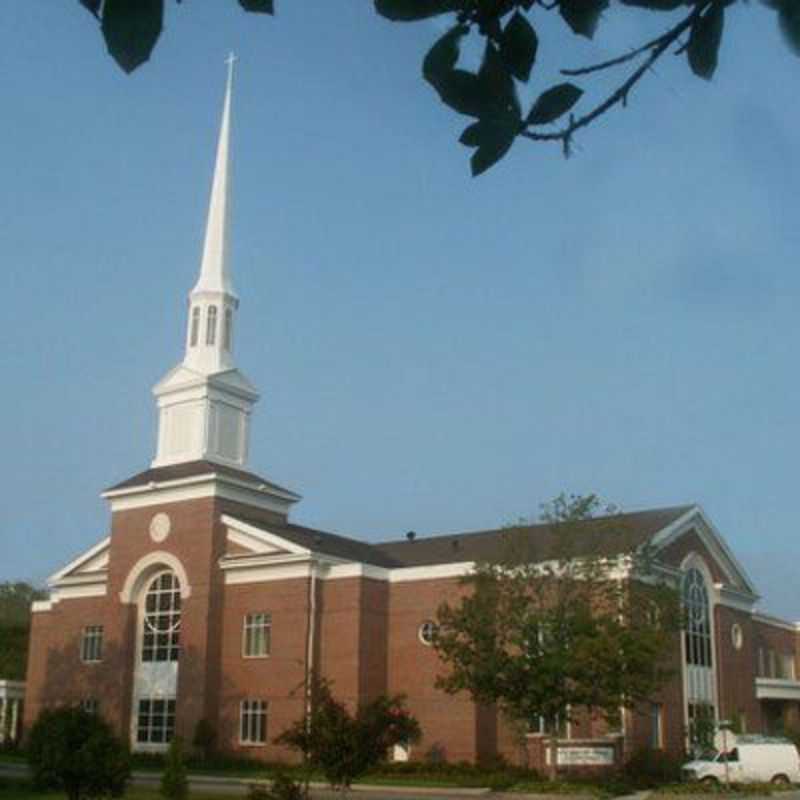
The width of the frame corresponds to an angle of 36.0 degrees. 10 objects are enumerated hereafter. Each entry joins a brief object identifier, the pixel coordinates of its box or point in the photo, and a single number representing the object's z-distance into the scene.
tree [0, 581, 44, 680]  70.69
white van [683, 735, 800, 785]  39.62
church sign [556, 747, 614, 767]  38.22
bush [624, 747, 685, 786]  38.78
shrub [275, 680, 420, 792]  23.92
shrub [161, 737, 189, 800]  26.00
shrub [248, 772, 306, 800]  20.28
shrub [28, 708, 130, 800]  21.50
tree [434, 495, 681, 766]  33.53
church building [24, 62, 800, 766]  44.12
